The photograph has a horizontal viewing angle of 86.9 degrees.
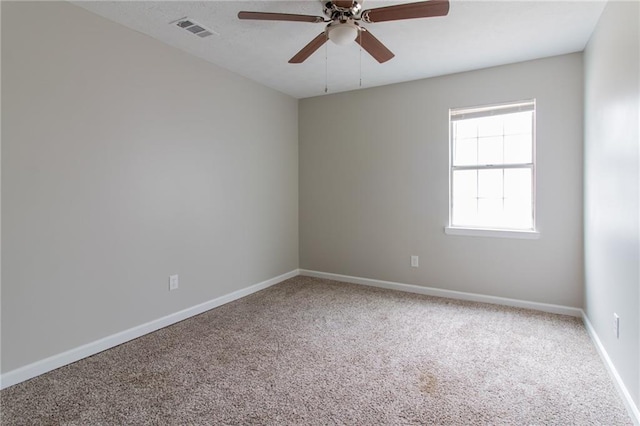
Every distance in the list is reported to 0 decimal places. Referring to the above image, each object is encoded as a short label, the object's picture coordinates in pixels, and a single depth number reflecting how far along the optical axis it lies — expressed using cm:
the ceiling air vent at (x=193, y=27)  261
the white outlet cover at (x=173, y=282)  312
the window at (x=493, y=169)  349
